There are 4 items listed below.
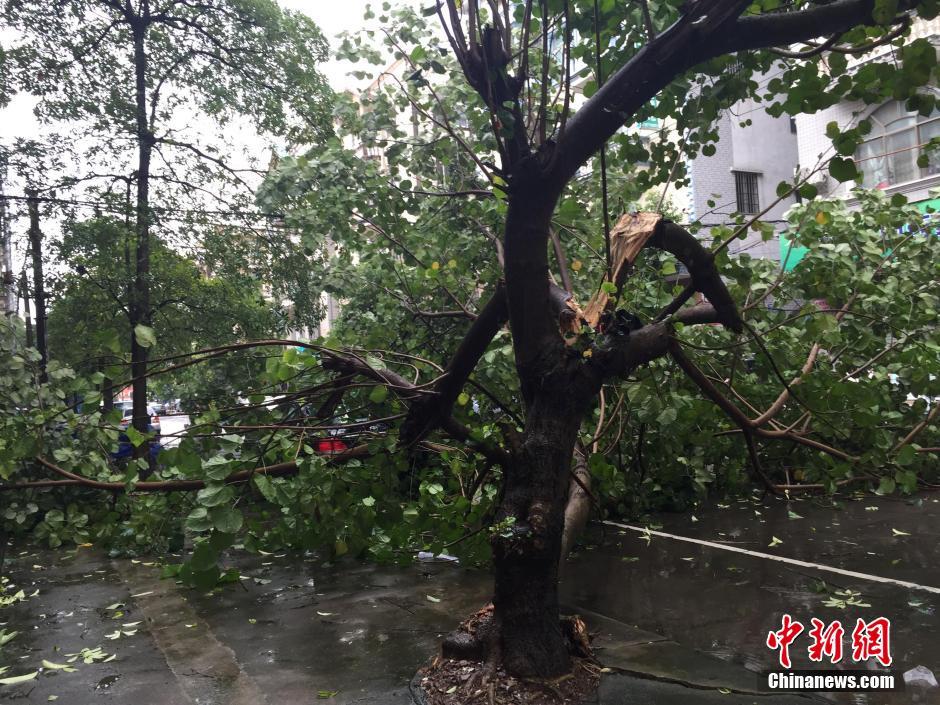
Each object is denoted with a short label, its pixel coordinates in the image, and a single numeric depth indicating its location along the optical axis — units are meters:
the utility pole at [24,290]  11.36
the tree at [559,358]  3.81
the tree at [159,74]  11.05
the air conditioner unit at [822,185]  18.38
